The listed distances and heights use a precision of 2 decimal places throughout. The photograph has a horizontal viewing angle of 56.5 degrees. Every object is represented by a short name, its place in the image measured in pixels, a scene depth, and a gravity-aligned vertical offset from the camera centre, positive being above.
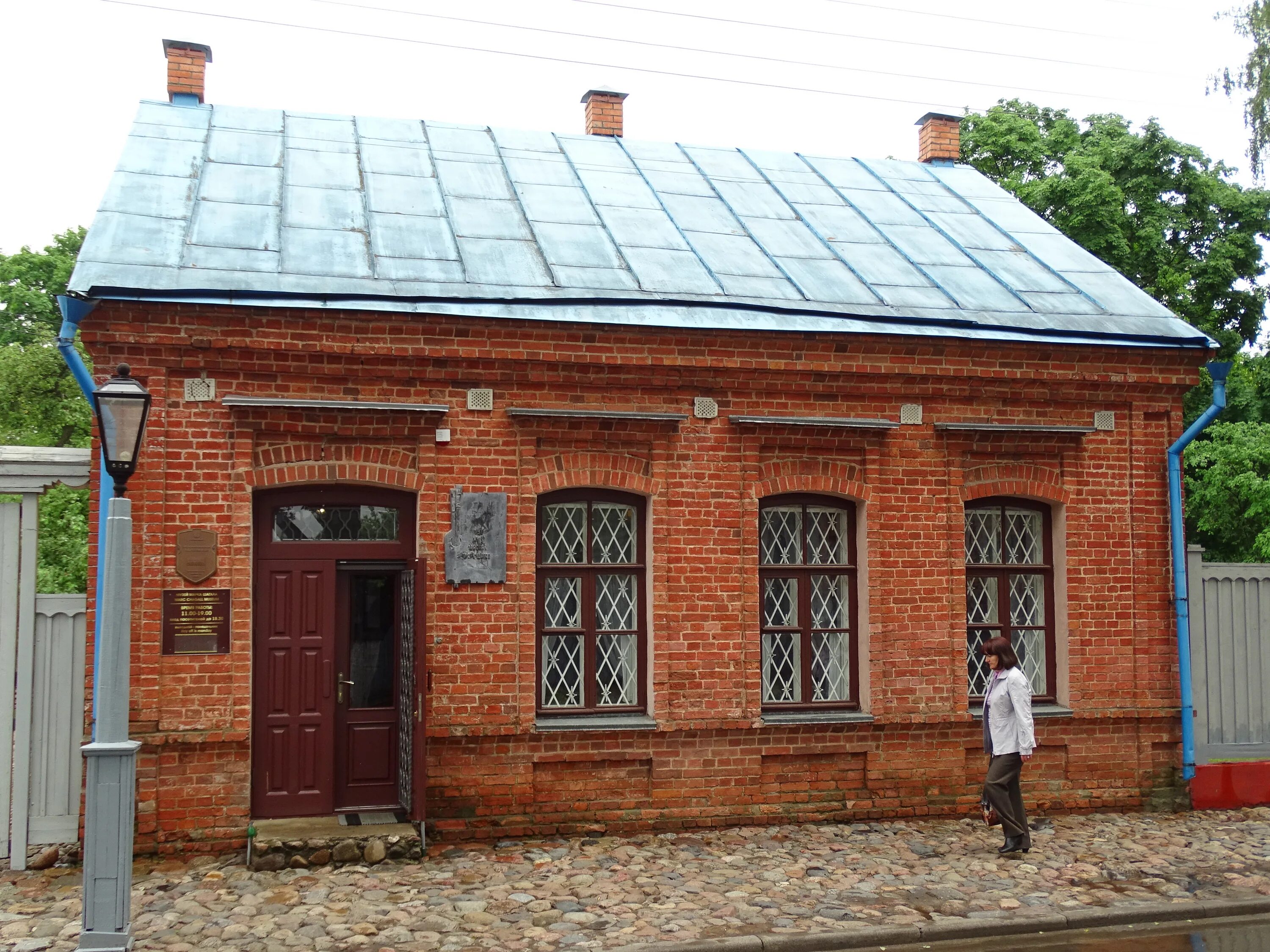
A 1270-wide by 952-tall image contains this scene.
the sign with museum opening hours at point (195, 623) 8.54 -0.24
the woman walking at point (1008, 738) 8.69 -1.11
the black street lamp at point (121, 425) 6.56 +0.92
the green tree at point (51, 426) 19.19 +2.77
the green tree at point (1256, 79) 16.53 +7.23
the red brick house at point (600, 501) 8.77 +0.72
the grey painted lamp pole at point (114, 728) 6.33 -0.75
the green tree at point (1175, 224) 19.06 +6.04
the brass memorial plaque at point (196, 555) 8.59 +0.26
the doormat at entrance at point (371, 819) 8.70 -1.70
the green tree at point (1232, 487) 17.86 +1.52
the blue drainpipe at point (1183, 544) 10.37 +0.39
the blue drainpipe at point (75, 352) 8.12 +1.68
